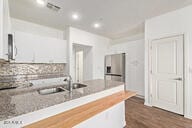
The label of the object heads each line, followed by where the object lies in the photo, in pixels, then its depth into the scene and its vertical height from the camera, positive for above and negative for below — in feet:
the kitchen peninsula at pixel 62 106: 2.27 -1.50
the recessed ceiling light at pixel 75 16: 7.82 +4.72
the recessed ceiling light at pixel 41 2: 6.15 +4.73
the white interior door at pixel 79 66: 14.93 -0.42
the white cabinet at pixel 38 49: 7.23 +1.49
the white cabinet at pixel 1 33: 2.31 +0.88
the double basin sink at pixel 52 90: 4.62 -1.53
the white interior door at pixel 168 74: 6.95 -0.93
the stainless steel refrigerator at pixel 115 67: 11.20 -0.47
